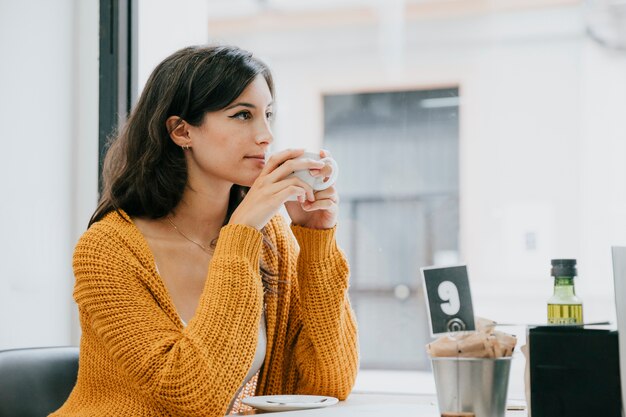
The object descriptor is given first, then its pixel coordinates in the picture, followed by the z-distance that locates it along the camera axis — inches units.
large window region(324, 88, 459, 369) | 194.1
